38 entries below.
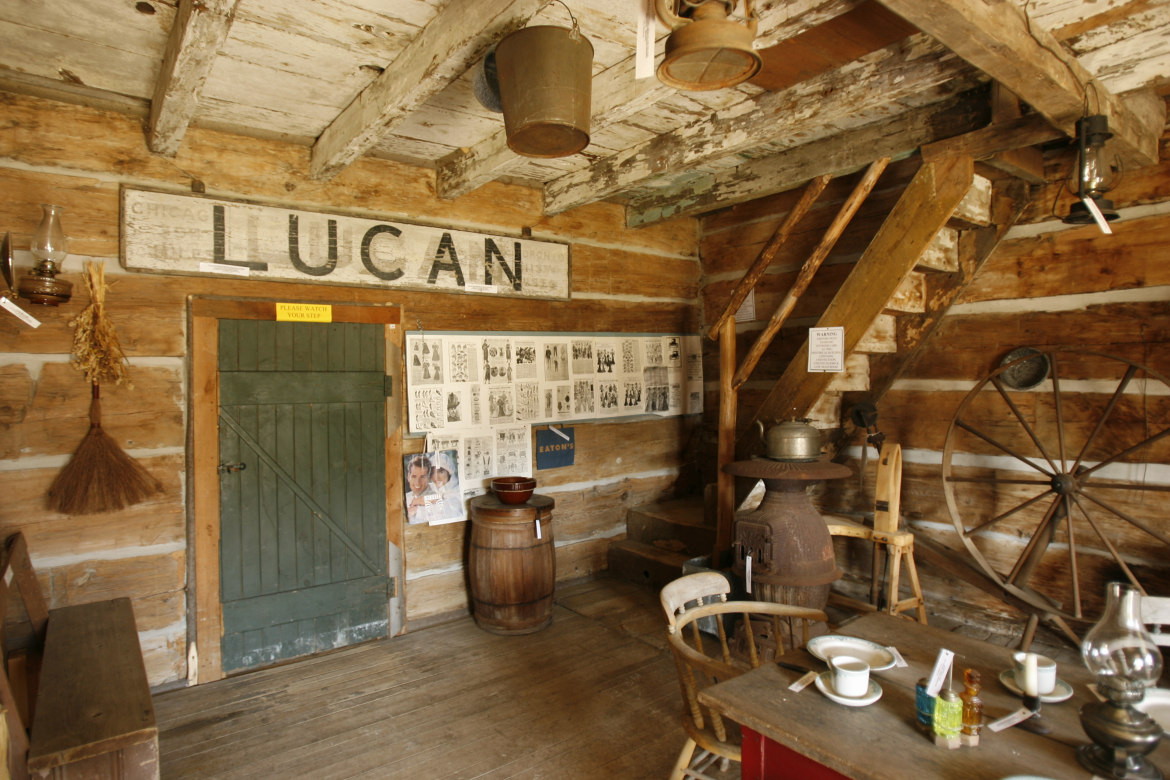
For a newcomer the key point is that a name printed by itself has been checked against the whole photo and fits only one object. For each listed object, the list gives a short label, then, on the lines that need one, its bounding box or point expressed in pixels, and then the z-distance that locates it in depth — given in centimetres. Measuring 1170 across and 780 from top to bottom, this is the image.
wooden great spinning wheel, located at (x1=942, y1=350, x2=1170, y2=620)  303
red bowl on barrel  379
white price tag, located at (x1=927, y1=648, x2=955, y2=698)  141
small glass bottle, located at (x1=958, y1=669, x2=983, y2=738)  134
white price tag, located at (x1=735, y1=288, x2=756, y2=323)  466
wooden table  126
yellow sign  339
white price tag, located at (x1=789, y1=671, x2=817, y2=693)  157
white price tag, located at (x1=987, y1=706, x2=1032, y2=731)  140
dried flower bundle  287
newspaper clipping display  386
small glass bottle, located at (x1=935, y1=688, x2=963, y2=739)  133
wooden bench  176
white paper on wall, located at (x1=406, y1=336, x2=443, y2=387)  378
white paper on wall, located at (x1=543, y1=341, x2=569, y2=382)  436
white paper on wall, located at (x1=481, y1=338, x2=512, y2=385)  409
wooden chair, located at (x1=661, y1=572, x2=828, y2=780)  183
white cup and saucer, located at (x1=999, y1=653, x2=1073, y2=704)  152
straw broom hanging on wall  286
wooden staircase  305
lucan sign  306
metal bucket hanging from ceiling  199
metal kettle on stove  333
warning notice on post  337
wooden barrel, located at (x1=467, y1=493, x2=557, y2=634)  373
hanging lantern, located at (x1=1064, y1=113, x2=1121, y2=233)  231
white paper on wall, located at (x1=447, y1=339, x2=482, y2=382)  393
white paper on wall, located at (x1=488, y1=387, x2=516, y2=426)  411
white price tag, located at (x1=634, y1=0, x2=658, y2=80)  157
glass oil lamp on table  120
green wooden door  328
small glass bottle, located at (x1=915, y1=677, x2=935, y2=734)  138
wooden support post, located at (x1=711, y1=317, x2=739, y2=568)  387
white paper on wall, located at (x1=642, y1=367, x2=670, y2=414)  488
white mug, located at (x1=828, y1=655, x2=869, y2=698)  151
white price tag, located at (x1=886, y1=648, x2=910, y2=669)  170
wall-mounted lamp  263
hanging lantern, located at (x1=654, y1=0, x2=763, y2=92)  146
